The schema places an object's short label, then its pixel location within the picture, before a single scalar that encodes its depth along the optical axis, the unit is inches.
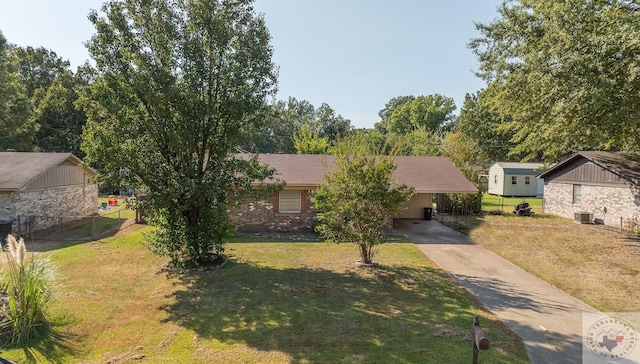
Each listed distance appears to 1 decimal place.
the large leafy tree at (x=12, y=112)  1159.6
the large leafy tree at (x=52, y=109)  1546.5
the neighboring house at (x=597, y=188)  729.6
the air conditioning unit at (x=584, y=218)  801.6
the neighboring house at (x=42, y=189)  643.5
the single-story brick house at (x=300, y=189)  700.7
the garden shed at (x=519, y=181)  1344.7
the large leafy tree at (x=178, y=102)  395.9
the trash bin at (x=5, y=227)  628.3
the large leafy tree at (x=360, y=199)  435.2
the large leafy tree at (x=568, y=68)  438.6
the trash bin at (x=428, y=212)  848.1
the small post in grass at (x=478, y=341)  150.5
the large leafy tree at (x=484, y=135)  1813.5
